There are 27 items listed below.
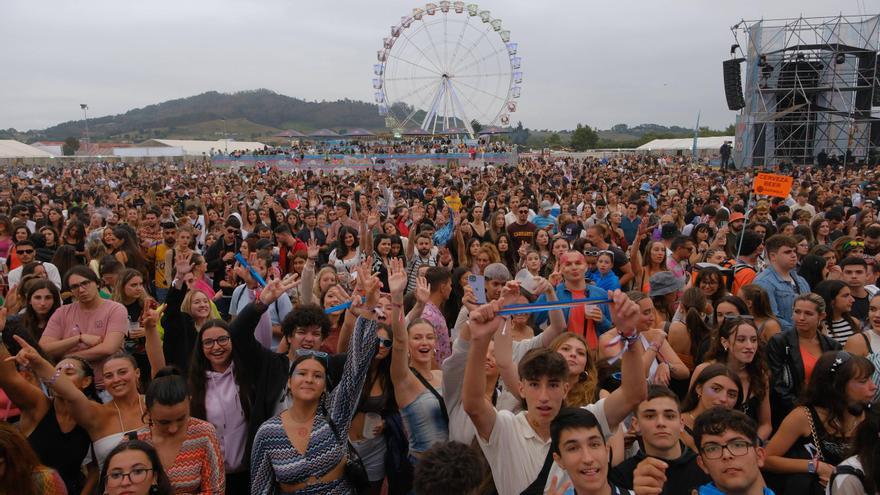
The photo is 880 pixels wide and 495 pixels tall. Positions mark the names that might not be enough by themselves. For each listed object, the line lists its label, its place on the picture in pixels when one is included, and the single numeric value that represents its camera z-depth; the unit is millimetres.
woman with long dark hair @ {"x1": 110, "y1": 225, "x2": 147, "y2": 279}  6730
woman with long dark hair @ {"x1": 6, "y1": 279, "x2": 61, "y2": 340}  4473
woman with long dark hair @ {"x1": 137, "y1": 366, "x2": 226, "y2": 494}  2875
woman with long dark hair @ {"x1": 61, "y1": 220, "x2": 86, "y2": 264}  8219
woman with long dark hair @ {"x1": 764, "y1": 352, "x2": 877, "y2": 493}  3004
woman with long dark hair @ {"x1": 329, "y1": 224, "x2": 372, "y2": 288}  6875
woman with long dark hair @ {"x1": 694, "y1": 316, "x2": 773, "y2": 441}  3502
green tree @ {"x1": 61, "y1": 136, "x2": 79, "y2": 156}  87812
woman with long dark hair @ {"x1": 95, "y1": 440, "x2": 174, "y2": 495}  2520
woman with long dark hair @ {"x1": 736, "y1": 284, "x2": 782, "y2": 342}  4445
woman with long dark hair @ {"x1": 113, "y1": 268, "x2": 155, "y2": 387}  4660
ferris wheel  37438
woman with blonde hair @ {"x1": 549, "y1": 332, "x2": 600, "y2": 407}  3240
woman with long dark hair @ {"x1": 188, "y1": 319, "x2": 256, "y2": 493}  3350
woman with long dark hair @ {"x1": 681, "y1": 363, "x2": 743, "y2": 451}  3158
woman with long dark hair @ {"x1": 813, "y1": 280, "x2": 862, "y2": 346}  4539
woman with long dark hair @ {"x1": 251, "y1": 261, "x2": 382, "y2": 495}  2879
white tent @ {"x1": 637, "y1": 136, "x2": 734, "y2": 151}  58219
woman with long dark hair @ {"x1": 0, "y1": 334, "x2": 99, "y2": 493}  3029
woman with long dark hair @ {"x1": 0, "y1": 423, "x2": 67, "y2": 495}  2488
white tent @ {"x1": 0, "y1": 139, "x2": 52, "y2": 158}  54462
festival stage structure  26266
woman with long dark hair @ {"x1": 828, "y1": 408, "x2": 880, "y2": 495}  2445
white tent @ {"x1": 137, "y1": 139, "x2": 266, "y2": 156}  82031
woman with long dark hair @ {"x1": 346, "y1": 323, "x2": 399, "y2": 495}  3375
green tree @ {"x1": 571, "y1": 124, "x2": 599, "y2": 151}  81812
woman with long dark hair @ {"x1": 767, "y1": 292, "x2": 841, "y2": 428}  3691
